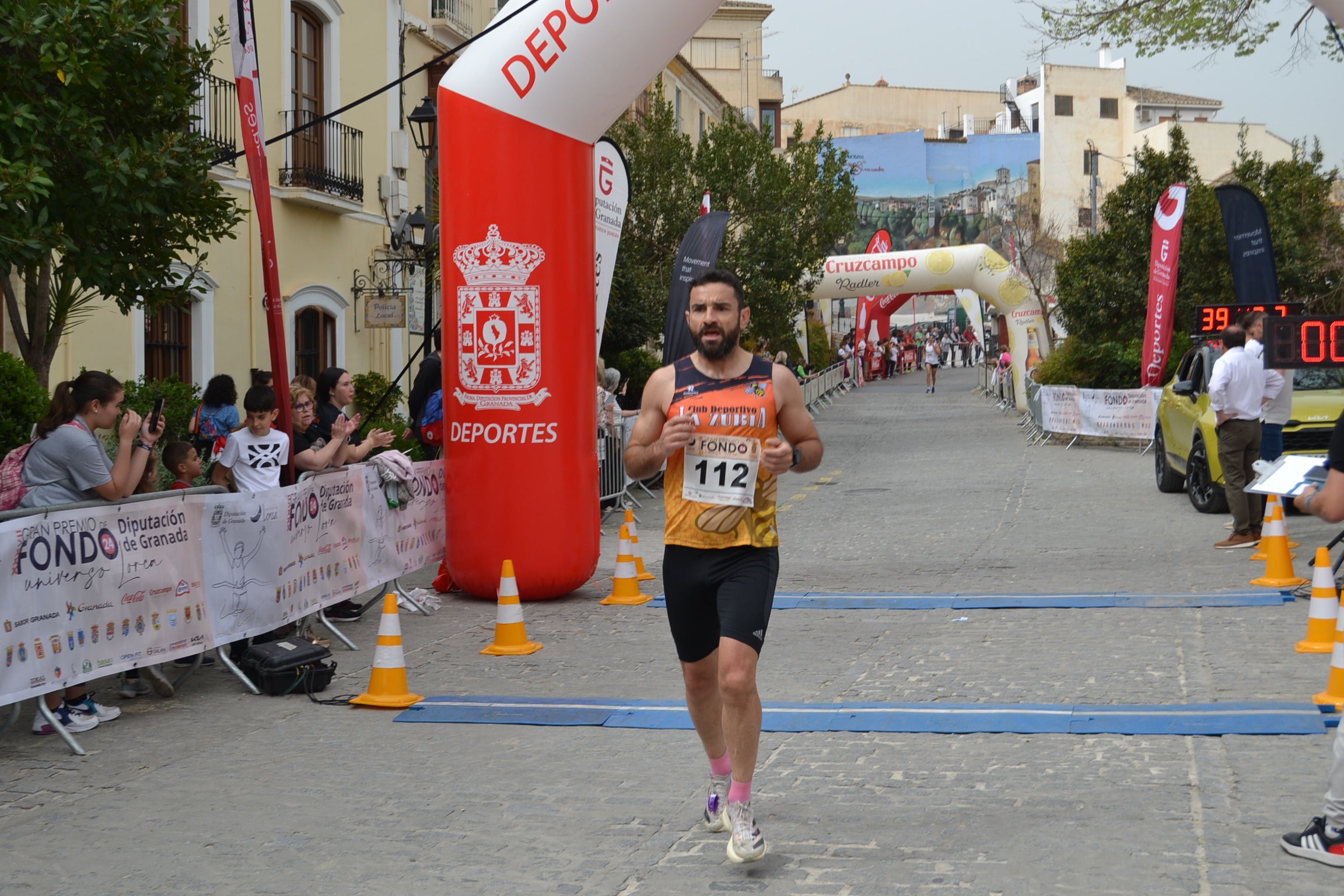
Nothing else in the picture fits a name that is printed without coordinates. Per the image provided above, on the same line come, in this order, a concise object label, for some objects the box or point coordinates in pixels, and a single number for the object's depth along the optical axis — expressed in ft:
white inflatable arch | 111.24
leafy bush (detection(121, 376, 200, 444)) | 42.96
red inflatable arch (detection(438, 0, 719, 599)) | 33.65
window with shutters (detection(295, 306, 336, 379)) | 63.21
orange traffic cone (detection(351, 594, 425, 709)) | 24.03
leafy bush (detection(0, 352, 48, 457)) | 31.78
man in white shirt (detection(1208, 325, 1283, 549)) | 39.19
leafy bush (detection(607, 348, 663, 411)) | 75.82
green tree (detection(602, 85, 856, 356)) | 83.35
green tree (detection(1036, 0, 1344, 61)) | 57.82
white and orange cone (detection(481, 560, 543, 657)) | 28.45
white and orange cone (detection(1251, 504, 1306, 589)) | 33.42
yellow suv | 44.57
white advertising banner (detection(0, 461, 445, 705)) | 20.99
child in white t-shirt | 28.71
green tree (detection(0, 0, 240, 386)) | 25.90
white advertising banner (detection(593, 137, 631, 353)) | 45.83
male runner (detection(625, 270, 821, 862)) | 15.38
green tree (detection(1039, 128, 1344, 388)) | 88.99
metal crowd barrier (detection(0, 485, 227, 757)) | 20.93
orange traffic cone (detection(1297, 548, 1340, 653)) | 25.44
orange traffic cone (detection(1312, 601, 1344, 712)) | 20.86
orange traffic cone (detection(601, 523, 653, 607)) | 34.76
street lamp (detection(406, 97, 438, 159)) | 51.84
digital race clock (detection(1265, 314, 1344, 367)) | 36.35
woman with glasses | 30.71
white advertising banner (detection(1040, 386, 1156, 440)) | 76.02
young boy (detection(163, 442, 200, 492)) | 28.14
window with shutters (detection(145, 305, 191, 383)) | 51.85
